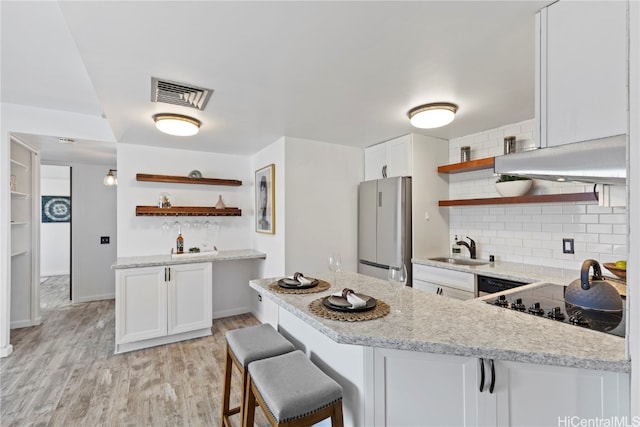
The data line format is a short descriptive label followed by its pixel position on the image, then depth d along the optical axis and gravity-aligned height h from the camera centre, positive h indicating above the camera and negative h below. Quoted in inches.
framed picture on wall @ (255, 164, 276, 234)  138.0 +6.3
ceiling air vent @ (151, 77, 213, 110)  78.1 +33.7
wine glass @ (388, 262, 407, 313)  55.9 -12.2
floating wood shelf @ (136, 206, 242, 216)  137.7 +0.4
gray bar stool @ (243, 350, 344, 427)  47.7 -30.8
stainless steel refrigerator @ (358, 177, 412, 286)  124.3 -5.6
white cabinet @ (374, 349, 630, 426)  41.2 -26.4
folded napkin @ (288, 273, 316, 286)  72.4 -17.1
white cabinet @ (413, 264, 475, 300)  103.3 -26.0
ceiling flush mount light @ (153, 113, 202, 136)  100.5 +30.5
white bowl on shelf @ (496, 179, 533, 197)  105.2 +9.3
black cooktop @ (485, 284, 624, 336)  49.4 -18.5
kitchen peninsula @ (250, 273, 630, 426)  40.1 -23.3
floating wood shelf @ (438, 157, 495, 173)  112.9 +19.1
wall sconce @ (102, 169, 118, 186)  173.3 +19.1
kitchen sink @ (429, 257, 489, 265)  118.3 -20.1
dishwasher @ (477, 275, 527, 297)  92.2 -23.3
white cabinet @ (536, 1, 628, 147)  42.7 +22.1
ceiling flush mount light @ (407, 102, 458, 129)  91.3 +31.1
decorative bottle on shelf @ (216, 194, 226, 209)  154.8 +3.9
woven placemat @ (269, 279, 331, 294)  68.2 -18.4
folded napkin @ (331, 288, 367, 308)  53.7 -16.3
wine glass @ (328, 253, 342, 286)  70.5 -12.2
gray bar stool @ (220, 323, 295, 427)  64.0 -31.0
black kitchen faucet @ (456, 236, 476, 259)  125.4 -14.4
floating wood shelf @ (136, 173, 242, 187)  138.3 +16.0
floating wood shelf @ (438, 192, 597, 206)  90.0 +4.8
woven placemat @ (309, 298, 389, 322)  49.5 -17.8
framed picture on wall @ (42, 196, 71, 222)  256.8 +2.4
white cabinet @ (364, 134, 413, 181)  127.9 +25.1
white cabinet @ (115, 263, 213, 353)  118.6 -39.6
